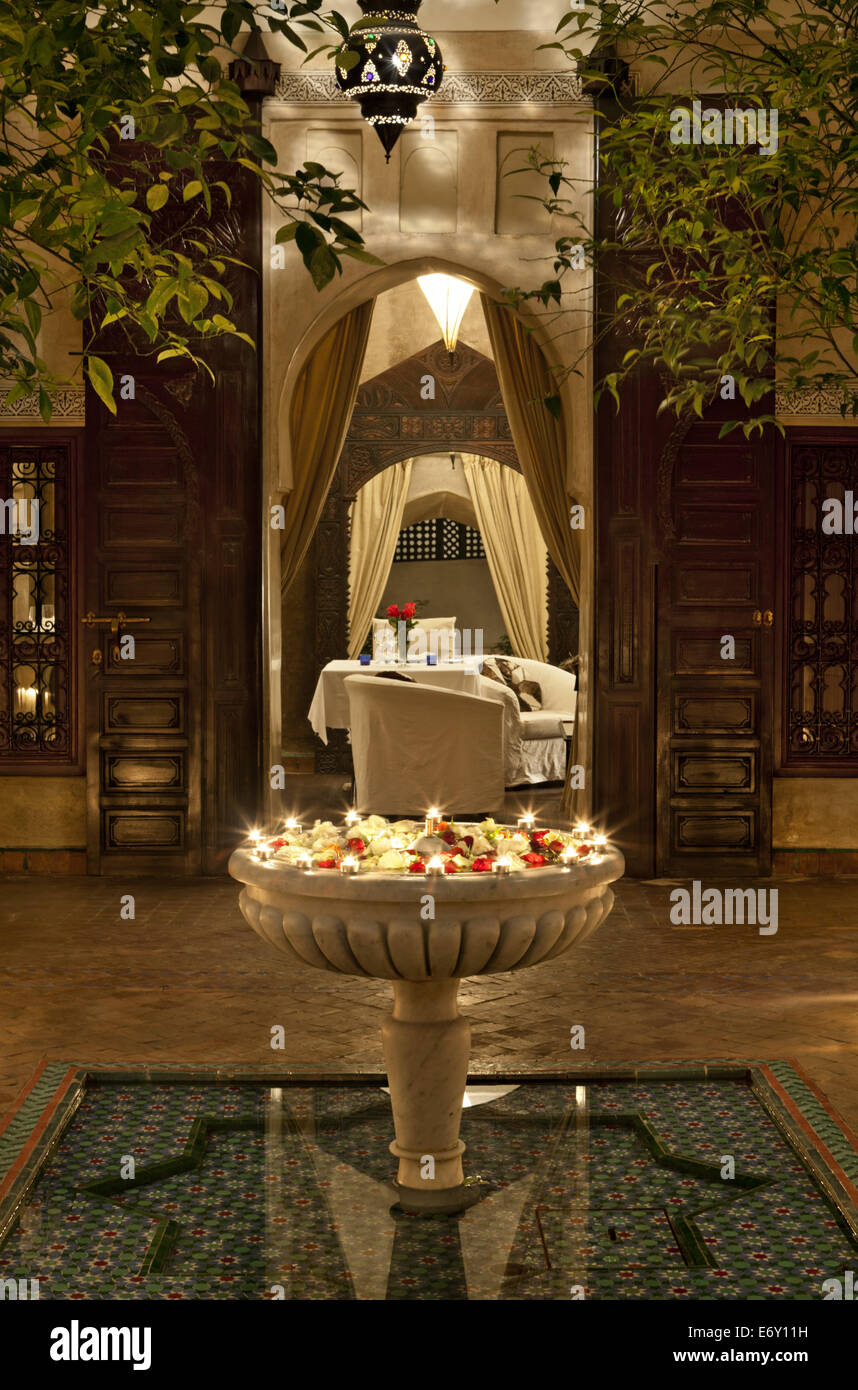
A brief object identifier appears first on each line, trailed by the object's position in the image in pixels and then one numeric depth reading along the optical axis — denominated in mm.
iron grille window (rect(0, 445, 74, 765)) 7496
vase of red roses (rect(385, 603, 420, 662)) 10602
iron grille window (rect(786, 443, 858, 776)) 7410
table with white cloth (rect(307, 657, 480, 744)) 10094
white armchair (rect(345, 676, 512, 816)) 8742
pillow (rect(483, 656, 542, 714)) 11305
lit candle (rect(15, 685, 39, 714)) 7551
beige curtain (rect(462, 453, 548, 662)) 14023
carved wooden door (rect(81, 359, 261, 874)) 7211
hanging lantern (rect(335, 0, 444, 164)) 5879
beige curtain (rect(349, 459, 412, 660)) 13359
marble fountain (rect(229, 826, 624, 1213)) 3201
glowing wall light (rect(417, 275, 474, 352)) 9664
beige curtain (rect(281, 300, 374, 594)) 7820
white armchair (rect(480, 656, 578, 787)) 10609
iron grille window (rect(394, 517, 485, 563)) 15297
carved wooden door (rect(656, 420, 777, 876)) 7215
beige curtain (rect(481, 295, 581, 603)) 7707
